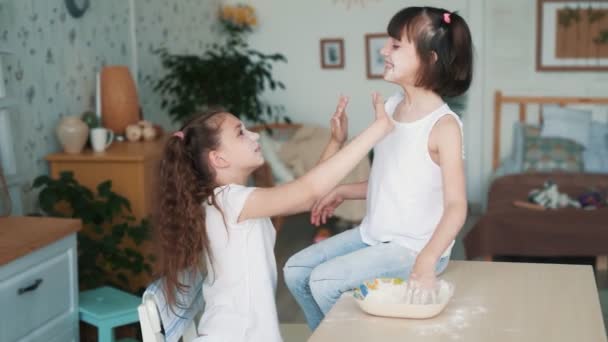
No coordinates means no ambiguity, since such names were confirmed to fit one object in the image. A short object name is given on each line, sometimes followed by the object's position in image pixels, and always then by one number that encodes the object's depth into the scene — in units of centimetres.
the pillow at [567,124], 575
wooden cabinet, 342
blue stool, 274
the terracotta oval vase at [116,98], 386
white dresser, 228
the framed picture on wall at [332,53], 642
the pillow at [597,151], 560
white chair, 168
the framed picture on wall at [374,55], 631
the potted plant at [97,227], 312
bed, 437
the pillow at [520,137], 580
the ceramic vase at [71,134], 351
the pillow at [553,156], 565
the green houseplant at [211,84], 469
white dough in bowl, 165
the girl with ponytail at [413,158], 186
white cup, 357
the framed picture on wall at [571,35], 597
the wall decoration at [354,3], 632
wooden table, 157
